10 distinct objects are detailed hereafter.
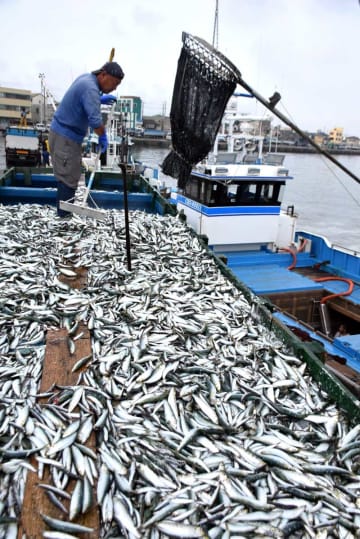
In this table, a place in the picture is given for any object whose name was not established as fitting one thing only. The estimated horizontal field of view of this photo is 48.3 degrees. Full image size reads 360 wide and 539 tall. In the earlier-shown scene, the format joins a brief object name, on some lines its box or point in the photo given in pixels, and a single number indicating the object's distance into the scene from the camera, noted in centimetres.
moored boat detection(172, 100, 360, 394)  979
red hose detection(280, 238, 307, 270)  1234
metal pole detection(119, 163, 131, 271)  527
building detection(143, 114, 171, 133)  11712
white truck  3097
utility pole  3442
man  566
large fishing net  429
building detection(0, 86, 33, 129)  9031
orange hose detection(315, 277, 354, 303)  964
